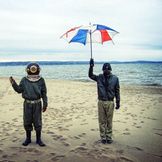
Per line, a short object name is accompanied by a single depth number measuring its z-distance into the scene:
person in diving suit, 6.84
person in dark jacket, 7.11
